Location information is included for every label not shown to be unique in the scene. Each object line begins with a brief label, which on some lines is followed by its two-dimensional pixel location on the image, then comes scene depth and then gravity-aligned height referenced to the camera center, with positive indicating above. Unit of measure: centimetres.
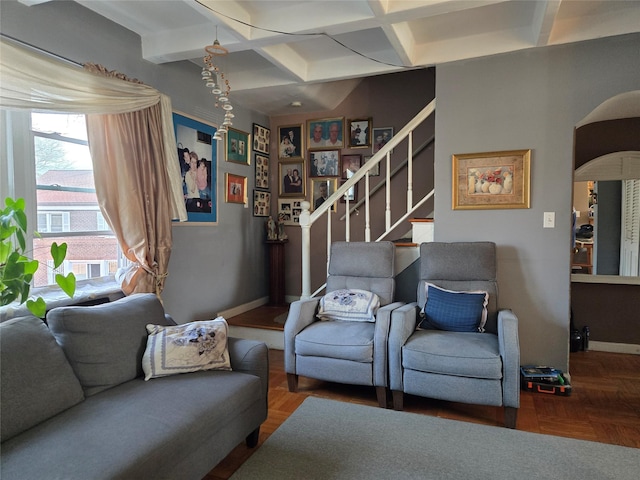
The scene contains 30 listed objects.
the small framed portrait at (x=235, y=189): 396 +32
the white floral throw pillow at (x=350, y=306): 281 -62
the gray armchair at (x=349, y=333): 248 -75
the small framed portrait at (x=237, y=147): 400 +75
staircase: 329 +12
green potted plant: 152 -17
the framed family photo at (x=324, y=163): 457 +64
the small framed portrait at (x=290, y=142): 468 +91
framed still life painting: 294 +28
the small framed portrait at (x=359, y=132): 445 +96
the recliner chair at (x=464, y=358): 221 -81
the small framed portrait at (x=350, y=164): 448 +61
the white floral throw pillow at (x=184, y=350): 191 -64
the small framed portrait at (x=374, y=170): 439 +53
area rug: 184 -117
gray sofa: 132 -75
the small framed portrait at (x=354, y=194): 446 +27
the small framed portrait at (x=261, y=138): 448 +93
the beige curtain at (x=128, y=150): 219 +48
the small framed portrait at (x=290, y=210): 476 +11
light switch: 289 -3
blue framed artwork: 334 +47
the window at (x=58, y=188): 222 +20
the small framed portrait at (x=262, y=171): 453 +56
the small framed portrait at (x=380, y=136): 436 +90
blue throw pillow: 261 -62
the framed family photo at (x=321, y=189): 459 +34
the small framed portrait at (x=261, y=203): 449 +19
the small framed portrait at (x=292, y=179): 470 +47
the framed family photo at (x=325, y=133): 455 +98
